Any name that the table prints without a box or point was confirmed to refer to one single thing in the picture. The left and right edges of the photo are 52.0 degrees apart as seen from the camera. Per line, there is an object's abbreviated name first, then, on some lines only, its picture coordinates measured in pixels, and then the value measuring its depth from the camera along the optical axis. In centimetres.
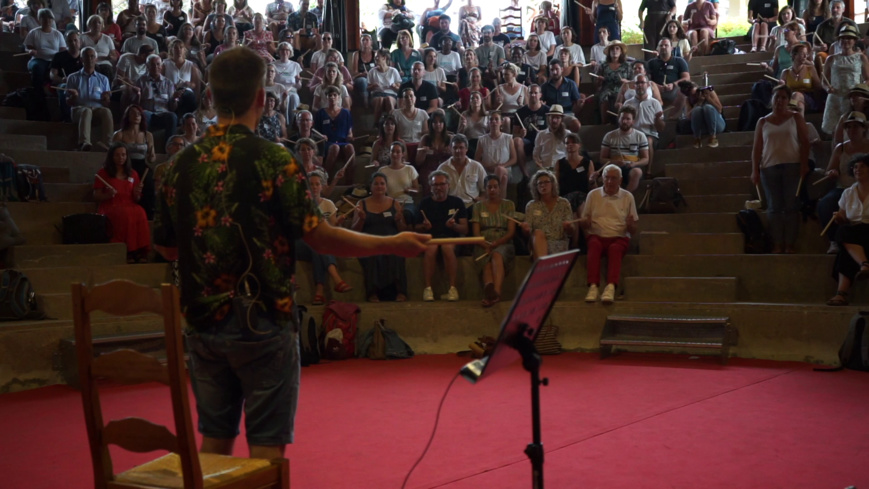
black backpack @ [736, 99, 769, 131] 1066
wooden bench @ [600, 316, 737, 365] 729
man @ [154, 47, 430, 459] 233
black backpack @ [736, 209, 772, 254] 843
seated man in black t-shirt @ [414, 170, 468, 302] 867
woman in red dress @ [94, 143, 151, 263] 846
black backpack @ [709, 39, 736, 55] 1363
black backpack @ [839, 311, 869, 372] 659
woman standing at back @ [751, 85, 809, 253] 831
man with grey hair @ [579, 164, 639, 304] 808
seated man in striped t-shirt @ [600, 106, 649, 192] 977
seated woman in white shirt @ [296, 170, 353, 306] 830
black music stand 227
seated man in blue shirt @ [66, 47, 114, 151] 1056
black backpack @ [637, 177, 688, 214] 929
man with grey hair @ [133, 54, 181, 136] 1108
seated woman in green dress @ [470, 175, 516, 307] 819
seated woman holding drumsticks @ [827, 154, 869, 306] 720
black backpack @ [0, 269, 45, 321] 689
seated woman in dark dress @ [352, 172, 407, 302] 841
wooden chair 226
